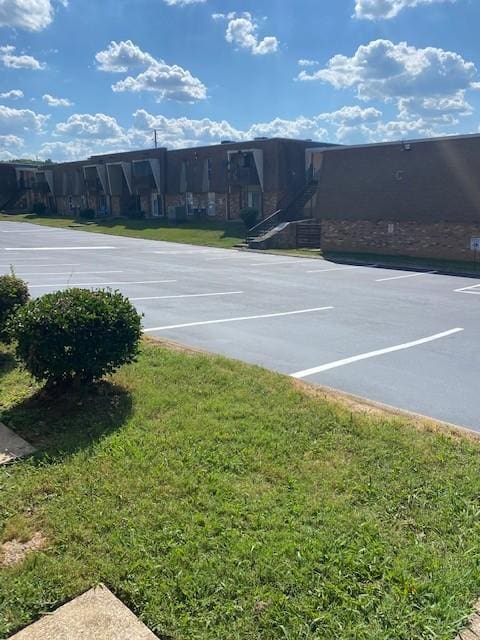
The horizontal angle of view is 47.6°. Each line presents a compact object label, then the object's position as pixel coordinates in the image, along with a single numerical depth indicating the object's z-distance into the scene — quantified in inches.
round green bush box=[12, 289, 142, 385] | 203.9
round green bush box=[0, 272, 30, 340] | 274.5
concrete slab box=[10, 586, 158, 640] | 104.7
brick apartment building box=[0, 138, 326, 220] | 1487.2
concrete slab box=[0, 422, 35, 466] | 175.6
